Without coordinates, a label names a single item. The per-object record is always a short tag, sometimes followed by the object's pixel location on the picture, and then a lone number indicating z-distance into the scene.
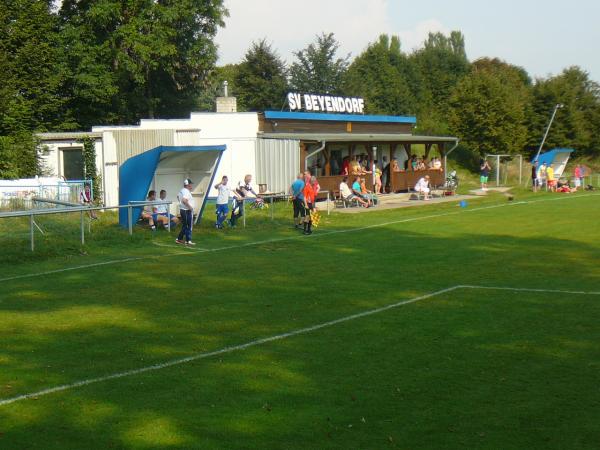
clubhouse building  32.53
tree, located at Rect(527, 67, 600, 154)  58.38
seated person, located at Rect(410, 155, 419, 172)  43.49
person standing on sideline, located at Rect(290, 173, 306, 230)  25.07
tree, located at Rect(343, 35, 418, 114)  76.32
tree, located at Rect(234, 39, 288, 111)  69.12
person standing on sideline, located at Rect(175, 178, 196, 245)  21.89
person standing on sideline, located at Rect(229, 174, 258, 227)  26.44
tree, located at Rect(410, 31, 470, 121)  93.39
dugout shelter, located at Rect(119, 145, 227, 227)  24.08
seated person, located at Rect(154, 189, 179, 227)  24.50
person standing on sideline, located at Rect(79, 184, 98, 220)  27.85
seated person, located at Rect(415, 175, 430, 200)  39.34
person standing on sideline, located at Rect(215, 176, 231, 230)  25.69
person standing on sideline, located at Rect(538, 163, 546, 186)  46.51
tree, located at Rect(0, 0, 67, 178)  41.38
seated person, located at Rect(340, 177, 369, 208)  33.81
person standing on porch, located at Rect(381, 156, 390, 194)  42.00
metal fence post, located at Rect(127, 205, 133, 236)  22.72
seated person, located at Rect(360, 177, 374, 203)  34.62
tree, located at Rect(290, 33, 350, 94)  71.12
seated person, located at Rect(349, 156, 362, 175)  37.75
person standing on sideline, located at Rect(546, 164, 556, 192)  45.46
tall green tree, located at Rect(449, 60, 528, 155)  53.56
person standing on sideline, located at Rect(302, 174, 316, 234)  24.77
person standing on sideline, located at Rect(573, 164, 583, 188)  47.30
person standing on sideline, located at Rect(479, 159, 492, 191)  45.17
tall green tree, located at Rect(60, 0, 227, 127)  51.25
